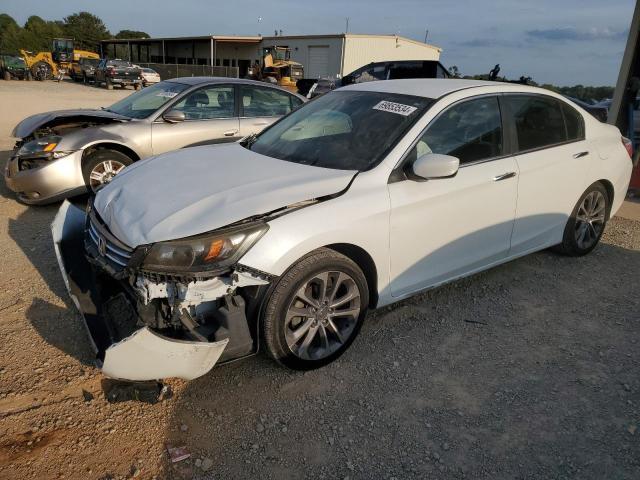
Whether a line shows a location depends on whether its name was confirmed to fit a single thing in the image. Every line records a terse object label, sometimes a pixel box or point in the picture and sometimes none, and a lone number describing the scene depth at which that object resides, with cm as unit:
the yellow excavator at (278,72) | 2789
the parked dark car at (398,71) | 1349
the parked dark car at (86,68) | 3700
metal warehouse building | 3712
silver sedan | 562
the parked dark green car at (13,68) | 3562
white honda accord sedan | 258
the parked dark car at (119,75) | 3238
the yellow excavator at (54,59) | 3706
